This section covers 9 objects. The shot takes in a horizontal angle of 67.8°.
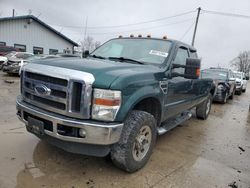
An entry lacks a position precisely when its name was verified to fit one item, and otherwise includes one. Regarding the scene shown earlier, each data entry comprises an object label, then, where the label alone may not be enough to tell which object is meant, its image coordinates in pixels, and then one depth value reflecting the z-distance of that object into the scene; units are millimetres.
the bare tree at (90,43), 42007
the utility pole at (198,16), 20699
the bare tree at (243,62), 67619
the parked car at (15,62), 11345
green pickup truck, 2184
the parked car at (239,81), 13753
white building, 18746
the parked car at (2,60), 13837
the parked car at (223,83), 8677
